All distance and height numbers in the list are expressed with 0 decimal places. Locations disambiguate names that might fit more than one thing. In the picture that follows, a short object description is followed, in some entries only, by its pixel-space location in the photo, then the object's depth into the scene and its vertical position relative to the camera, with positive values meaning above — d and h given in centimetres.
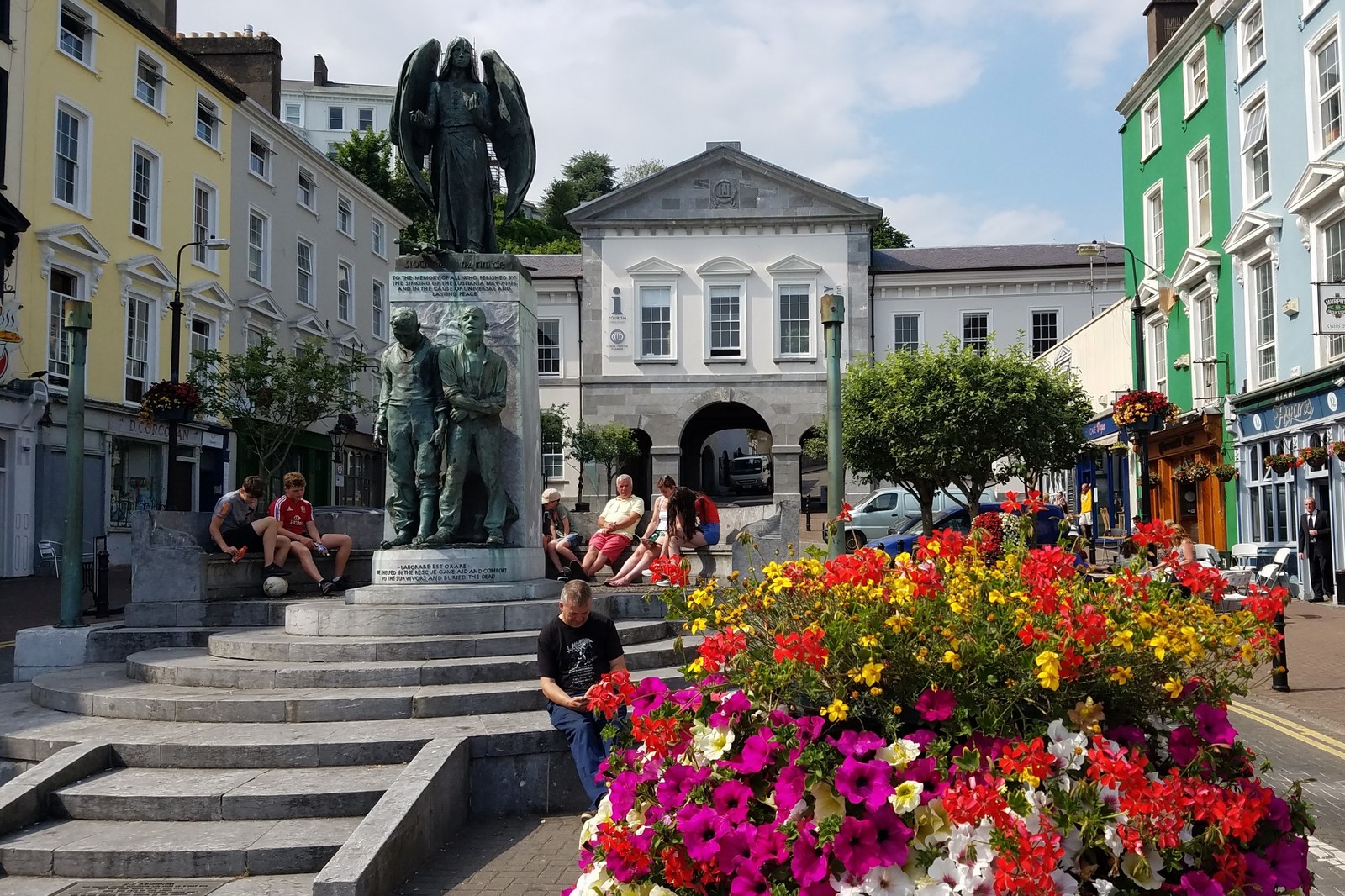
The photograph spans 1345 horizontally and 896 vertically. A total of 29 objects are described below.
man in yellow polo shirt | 1123 -15
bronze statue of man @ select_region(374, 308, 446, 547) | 958 +79
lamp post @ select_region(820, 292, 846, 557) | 1147 +124
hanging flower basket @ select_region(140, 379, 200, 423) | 1811 +180
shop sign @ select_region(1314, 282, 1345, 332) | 1767 +306
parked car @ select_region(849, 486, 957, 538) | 2836 +10
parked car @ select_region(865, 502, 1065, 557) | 2198 -32
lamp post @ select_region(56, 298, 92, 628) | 1098 +74
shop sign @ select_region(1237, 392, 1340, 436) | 1867 +167
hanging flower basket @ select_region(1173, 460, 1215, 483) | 2169 +75
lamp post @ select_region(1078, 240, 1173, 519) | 1777 +225
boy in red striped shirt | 1081 -11
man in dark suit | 1831 -60
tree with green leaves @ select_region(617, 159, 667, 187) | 7300 +2203
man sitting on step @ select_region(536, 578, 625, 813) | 602 -80
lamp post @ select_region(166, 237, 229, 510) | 1873 +276
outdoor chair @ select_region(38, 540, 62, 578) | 2268 -72
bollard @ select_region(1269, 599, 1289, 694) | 1057 -159
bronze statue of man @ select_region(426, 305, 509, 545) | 945 +86
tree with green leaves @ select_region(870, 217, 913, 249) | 5697 +1394
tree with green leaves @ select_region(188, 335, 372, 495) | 2650 +292
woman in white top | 1076 -28
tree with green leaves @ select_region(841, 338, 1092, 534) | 2634 +214
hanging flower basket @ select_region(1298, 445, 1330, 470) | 1777 +84
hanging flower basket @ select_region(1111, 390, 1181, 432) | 1792 +156
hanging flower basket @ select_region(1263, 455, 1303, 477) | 1845 +75
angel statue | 1044 +353
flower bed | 306 -69
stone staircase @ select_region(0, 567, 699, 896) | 533 -128
